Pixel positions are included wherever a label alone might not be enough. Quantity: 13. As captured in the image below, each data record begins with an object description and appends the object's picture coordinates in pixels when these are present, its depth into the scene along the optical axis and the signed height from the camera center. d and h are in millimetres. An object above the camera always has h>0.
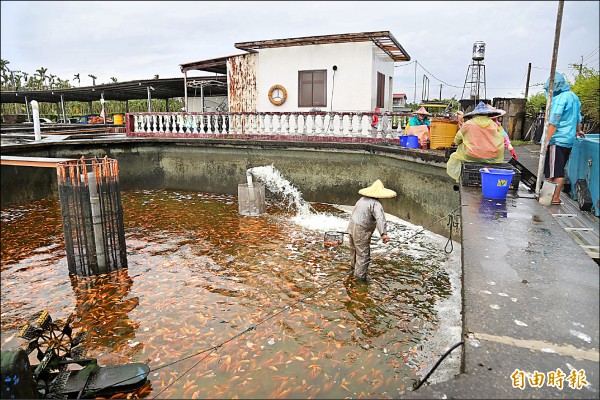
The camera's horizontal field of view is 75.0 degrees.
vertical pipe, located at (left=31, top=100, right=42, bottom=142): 6954 +165
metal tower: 24344 +4705
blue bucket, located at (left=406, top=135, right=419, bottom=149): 10469 -390
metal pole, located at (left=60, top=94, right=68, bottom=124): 27634 +1362
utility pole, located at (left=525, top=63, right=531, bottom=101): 29056 +3073
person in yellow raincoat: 7374 -266
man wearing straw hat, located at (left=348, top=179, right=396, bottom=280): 6531 -1624
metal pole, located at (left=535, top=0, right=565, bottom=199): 5811 +647
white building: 14328 +2072
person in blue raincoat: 6254 +27
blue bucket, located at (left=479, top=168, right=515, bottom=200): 6566 -920
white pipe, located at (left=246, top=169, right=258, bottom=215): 11461 -2071
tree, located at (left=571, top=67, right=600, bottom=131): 6666 +639
